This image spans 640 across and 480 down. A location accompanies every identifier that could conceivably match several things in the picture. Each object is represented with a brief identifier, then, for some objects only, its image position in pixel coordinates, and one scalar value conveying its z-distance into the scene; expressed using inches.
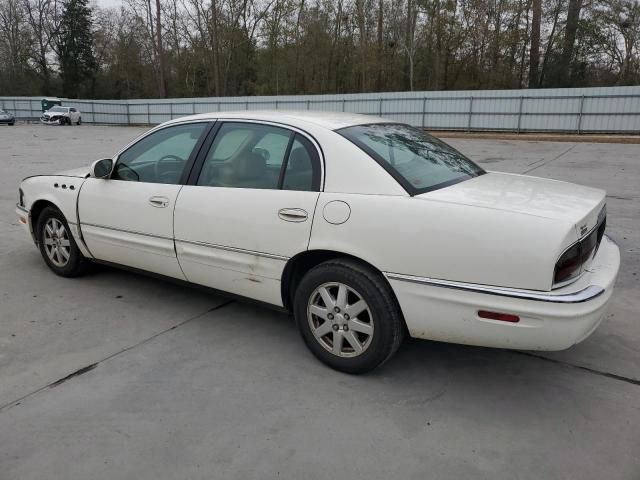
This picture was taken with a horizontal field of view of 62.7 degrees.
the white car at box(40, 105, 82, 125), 1364.4
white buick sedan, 99.5
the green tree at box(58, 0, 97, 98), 2151.8
